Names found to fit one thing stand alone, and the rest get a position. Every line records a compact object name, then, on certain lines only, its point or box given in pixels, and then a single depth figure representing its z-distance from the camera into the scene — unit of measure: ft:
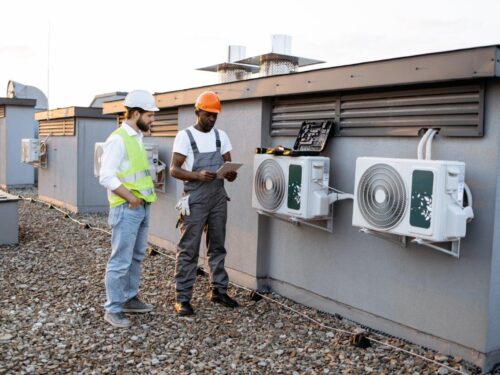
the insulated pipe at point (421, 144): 13.48
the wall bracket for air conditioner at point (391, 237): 14.15
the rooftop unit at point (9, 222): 26.61
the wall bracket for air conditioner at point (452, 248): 12.98
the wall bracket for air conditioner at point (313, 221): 16.71
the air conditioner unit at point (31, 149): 42.68
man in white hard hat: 15.17
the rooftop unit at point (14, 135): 52.95
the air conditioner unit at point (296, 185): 15.90
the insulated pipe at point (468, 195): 12.67
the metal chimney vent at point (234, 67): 28.63
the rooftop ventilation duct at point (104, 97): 45.55
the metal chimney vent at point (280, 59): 25.62
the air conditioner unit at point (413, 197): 12.17
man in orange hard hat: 16.51
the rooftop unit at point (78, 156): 38.88
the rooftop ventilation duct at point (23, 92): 59.52
